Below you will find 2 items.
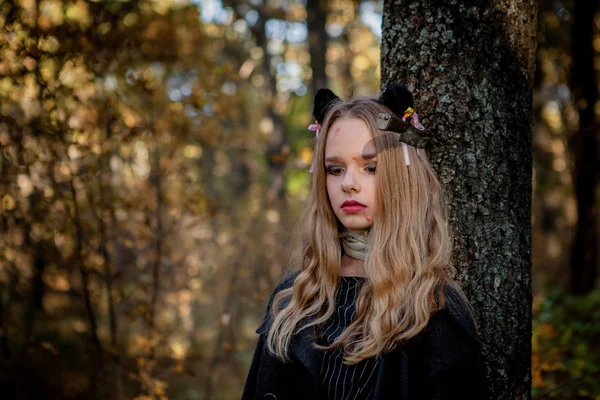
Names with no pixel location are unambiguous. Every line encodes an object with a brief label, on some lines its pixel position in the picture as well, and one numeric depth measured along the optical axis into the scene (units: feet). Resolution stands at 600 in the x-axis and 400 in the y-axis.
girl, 6.85
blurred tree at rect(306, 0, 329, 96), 27.58
